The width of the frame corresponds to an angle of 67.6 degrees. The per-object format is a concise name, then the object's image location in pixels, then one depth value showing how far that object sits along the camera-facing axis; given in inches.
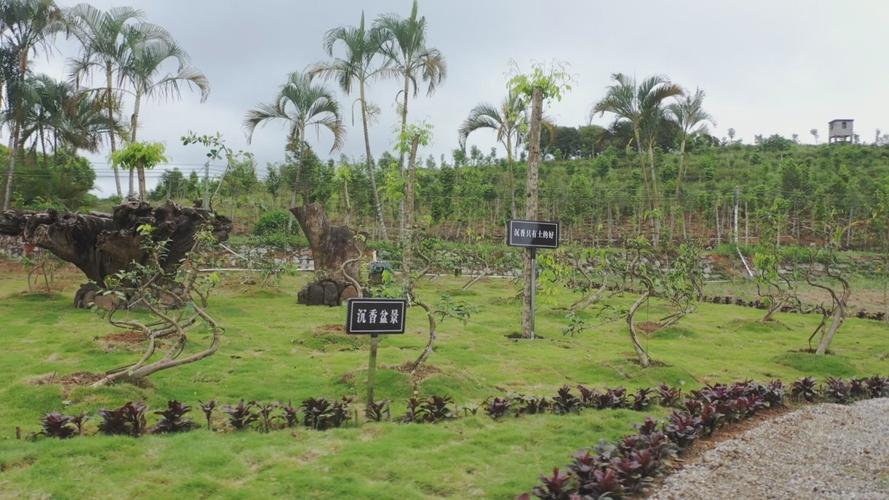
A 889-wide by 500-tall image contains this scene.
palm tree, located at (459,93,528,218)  799.1
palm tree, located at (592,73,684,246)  899.4
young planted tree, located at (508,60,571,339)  467.8
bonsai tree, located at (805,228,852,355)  415.8
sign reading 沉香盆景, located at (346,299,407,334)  260.7
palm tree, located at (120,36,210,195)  717.3
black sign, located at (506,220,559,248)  435.2
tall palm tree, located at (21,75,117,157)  800.9
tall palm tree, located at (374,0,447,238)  760.3
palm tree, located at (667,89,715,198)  940.6
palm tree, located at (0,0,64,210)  741.3
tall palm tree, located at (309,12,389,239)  799.7
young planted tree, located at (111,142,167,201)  587.5
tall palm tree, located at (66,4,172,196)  716.0
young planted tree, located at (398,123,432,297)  564.2
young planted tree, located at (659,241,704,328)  416.1
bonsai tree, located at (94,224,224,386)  281.4
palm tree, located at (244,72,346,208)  904.9
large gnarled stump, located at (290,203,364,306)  634.8
